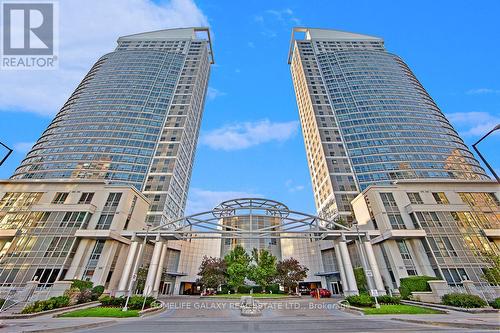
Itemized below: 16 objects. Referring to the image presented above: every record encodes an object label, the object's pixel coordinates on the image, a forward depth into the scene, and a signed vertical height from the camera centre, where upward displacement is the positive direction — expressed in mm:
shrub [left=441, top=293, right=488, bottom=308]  19594 +376
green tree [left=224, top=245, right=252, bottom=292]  39250 +5557
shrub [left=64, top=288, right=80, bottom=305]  23195 +1080
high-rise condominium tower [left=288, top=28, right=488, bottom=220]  64062 +48022
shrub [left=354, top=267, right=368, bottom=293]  37328 +3607
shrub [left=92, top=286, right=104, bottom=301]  26300 +1549
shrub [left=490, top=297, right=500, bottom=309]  19397 +193
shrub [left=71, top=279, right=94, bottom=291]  26353 +2246
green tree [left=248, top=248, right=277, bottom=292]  38812 +5205
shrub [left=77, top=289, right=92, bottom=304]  24250 +991
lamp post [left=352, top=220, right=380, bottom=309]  30266 +5667
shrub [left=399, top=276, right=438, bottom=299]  27016 +2117
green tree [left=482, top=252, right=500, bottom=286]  23938 +3081
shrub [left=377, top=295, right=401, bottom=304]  23827 +535
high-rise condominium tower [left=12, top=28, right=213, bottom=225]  64625 +48550
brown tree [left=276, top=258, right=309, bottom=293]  44156 +5313
